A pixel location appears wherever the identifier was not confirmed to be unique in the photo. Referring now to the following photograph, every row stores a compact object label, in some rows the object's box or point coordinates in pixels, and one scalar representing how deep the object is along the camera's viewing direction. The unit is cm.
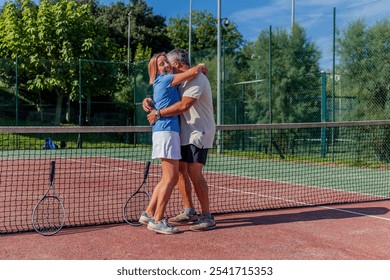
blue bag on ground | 1705
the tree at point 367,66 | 1345
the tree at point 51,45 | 2434
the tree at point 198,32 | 4669
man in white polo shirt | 506
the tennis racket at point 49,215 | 503
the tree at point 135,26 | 4244
